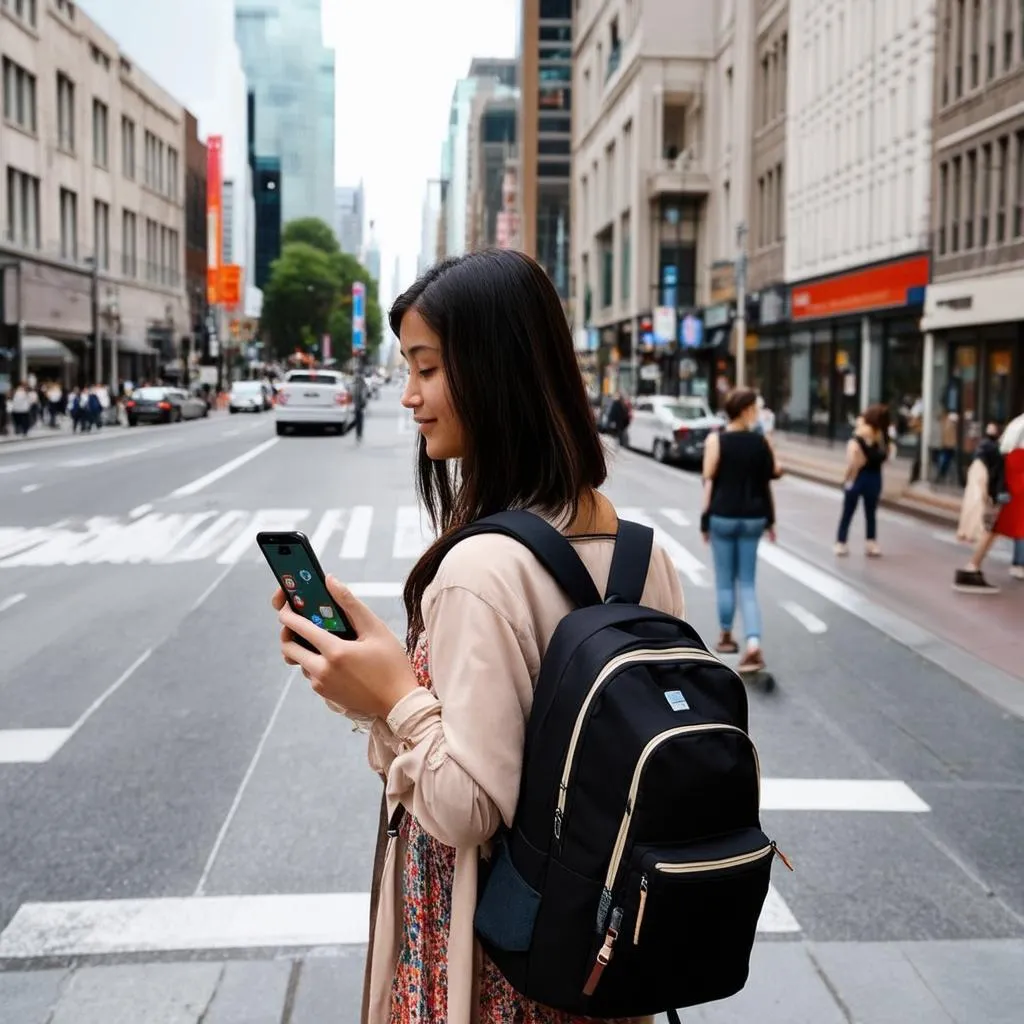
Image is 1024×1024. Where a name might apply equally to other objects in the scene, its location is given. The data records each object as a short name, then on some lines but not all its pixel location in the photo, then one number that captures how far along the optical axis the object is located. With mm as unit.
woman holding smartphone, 1850
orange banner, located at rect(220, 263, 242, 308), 103138
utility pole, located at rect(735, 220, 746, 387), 37219
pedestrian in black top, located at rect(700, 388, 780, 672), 8719
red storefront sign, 30844
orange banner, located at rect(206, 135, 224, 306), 96250
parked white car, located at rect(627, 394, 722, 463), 30125
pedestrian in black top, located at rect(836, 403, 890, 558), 13953
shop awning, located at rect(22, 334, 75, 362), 51188
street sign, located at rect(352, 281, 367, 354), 43125
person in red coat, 12172
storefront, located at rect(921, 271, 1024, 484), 24812
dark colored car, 51656
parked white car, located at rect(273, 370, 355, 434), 38688
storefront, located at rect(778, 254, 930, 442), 31453
